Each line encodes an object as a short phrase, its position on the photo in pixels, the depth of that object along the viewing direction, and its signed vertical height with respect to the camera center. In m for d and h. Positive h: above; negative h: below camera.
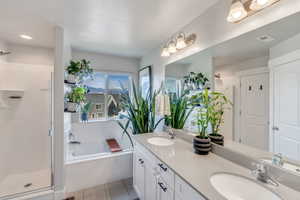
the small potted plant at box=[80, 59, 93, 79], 2.30 +0.53
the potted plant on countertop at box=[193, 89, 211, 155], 1.29 -0.28
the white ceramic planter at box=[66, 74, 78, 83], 2.09 +0.34
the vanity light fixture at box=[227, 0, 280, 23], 1.04 +0.75
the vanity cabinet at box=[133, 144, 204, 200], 0.92 -0.72
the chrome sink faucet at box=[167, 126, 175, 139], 1.89 -0.48
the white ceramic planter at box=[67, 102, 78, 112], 2.08 -0.12
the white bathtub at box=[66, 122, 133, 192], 2.00 -1.11
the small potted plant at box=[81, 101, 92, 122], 3.18 -0.30
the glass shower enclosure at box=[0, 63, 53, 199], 2.29 -0.47
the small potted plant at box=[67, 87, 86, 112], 2.10 +0.02
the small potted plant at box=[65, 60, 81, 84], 2.12 +0.46
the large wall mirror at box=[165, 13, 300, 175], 0.88 +0.08
